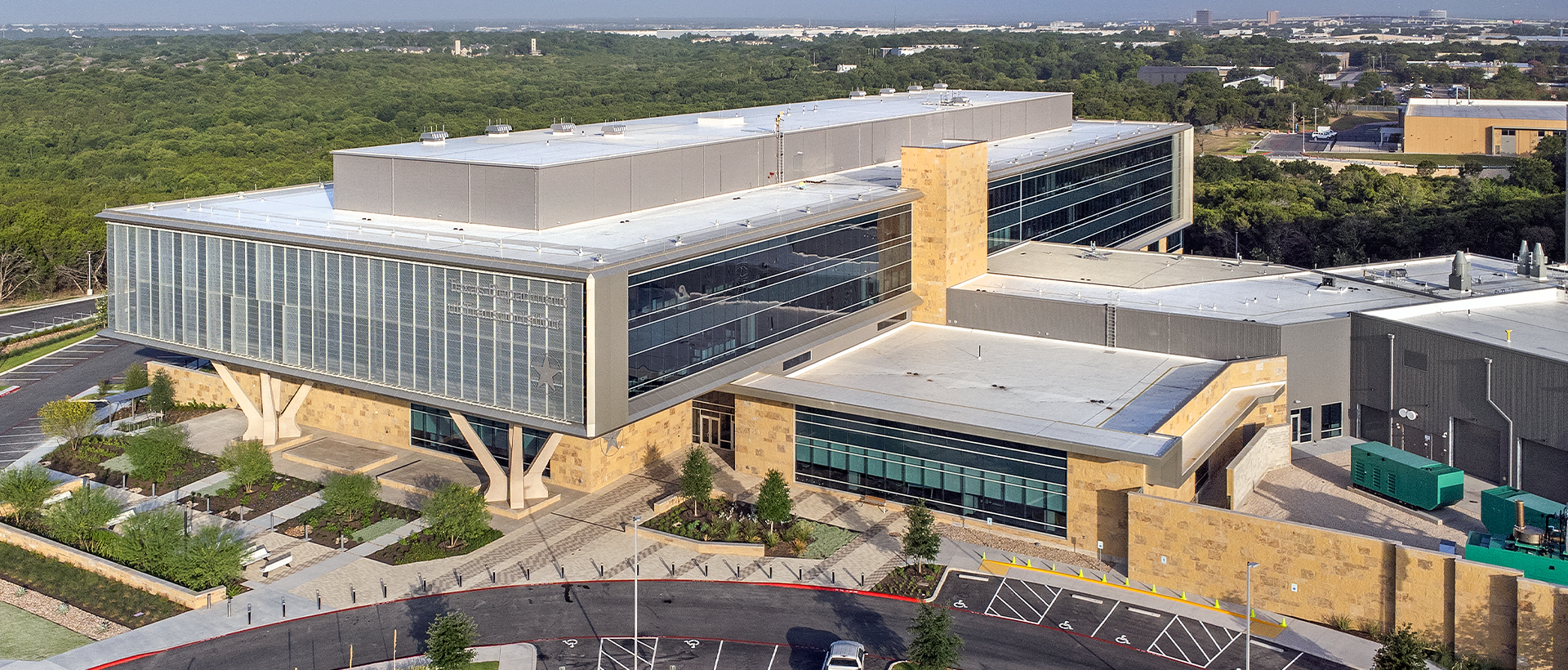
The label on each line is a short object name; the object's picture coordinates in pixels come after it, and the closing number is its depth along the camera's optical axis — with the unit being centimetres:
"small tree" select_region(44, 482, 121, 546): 4544
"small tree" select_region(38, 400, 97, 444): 5566
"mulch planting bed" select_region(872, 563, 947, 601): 4166
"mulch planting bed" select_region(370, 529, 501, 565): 4406
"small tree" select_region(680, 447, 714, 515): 4675
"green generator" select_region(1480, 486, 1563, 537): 4047
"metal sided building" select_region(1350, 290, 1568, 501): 4759
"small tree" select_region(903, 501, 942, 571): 4228
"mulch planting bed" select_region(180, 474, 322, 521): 4916
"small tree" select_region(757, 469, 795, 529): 4516
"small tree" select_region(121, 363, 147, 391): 6362
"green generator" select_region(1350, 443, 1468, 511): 4572
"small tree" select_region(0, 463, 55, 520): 4781
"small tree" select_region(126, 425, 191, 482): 5138
